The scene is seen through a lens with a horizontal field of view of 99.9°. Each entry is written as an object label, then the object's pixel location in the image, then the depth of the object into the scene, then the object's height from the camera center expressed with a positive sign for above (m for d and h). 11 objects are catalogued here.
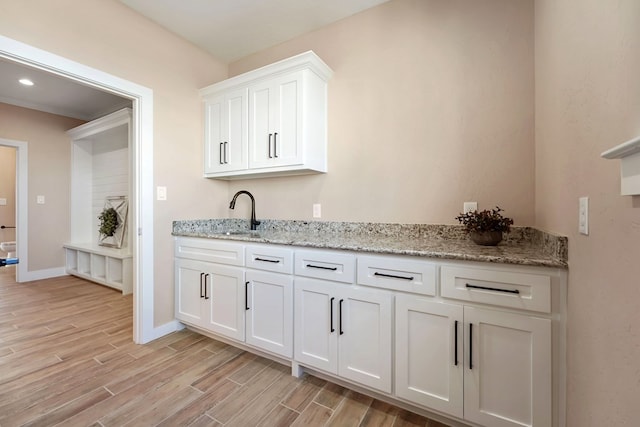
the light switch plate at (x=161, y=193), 2.32 +0.16
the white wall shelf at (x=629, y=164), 0.60 +0.11
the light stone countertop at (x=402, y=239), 1.21 -0.19
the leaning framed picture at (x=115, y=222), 3.93 -0.15
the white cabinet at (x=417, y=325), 1.14 -0.60
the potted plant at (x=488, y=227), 1.49 -0.09
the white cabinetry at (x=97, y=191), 3.68 +0.34
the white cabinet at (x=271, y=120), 2.12 +0.78
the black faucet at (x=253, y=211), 2.63 +0.01
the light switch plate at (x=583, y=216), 0.93 -0.02
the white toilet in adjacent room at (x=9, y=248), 4.77 -0.64
